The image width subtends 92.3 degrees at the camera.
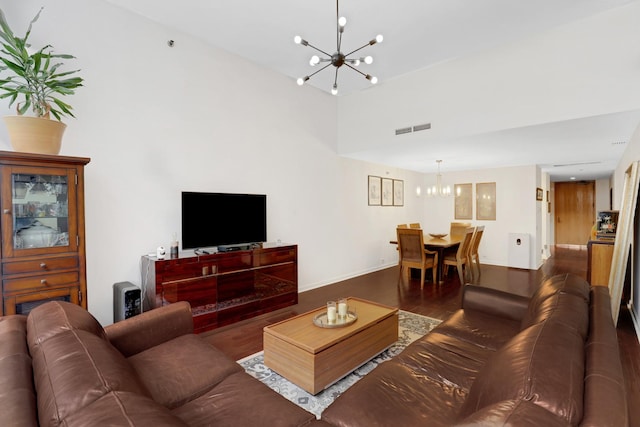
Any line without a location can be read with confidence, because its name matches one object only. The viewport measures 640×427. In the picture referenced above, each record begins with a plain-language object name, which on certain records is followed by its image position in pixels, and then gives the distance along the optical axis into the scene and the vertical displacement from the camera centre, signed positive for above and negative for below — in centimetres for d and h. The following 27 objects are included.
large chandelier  255 +131
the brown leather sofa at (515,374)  84 -56
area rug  212 -132
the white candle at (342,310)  263 -87
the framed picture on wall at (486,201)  718 +15
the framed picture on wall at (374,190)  648 +38
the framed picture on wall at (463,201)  756 +16
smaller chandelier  652 +37
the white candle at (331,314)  255 -89
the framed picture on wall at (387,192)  685 +37
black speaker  286 -87
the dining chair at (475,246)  592 -76
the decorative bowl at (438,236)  608 -56
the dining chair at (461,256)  545 -90
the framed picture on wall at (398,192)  721 +38
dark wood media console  305 -83
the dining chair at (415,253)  526 -80
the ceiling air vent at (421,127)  450 +120
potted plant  225 +85
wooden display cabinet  223 -16
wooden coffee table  215 -105
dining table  547 -67
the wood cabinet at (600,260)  411 -72
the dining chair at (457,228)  680 -46
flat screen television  341 -12
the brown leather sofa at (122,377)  81 -55
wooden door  1019 -14
